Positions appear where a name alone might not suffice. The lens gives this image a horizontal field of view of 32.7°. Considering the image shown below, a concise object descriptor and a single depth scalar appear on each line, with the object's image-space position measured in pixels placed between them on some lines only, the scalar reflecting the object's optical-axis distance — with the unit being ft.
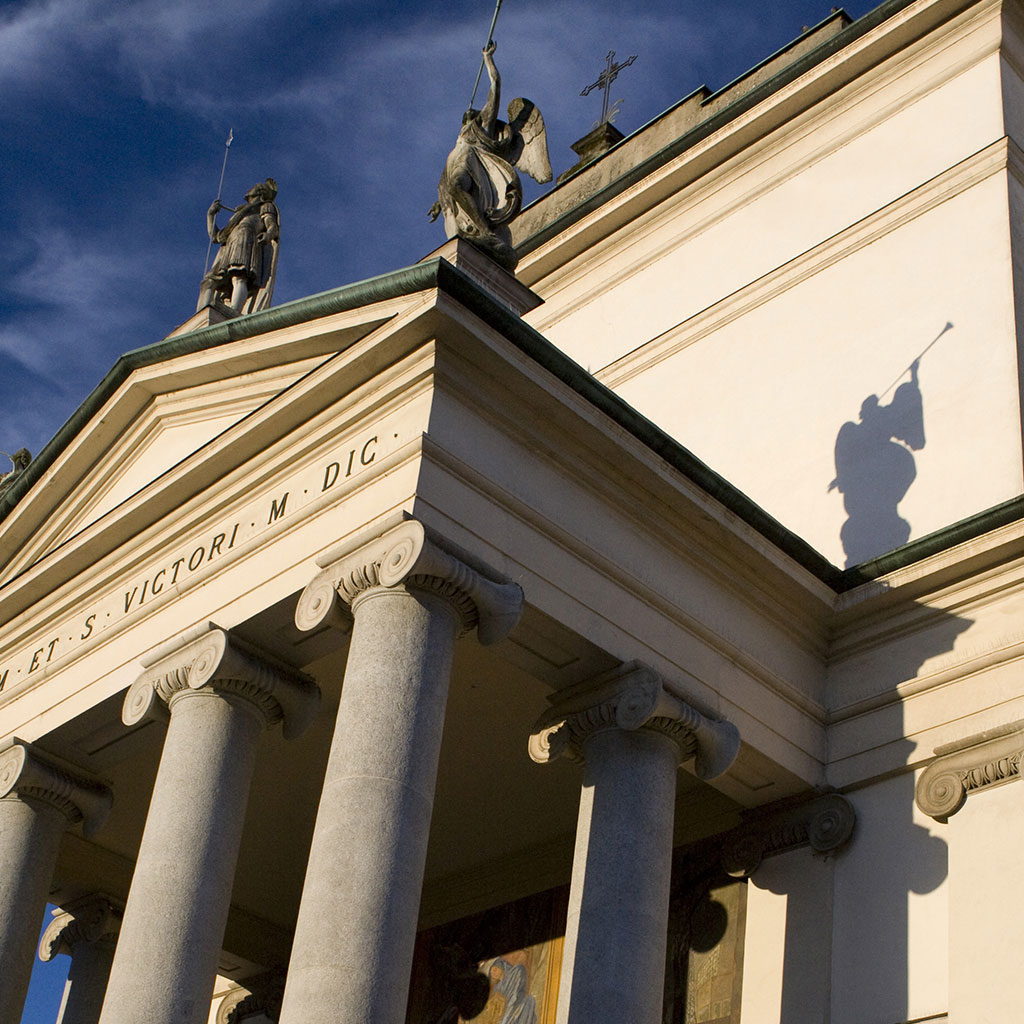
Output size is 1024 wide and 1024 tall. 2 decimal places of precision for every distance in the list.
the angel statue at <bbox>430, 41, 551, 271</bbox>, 56.95
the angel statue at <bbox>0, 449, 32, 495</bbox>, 71.78
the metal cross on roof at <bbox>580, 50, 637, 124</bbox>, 111.65
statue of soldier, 67.51
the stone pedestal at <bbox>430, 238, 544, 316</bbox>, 54.90
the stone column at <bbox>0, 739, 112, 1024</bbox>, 57.36
